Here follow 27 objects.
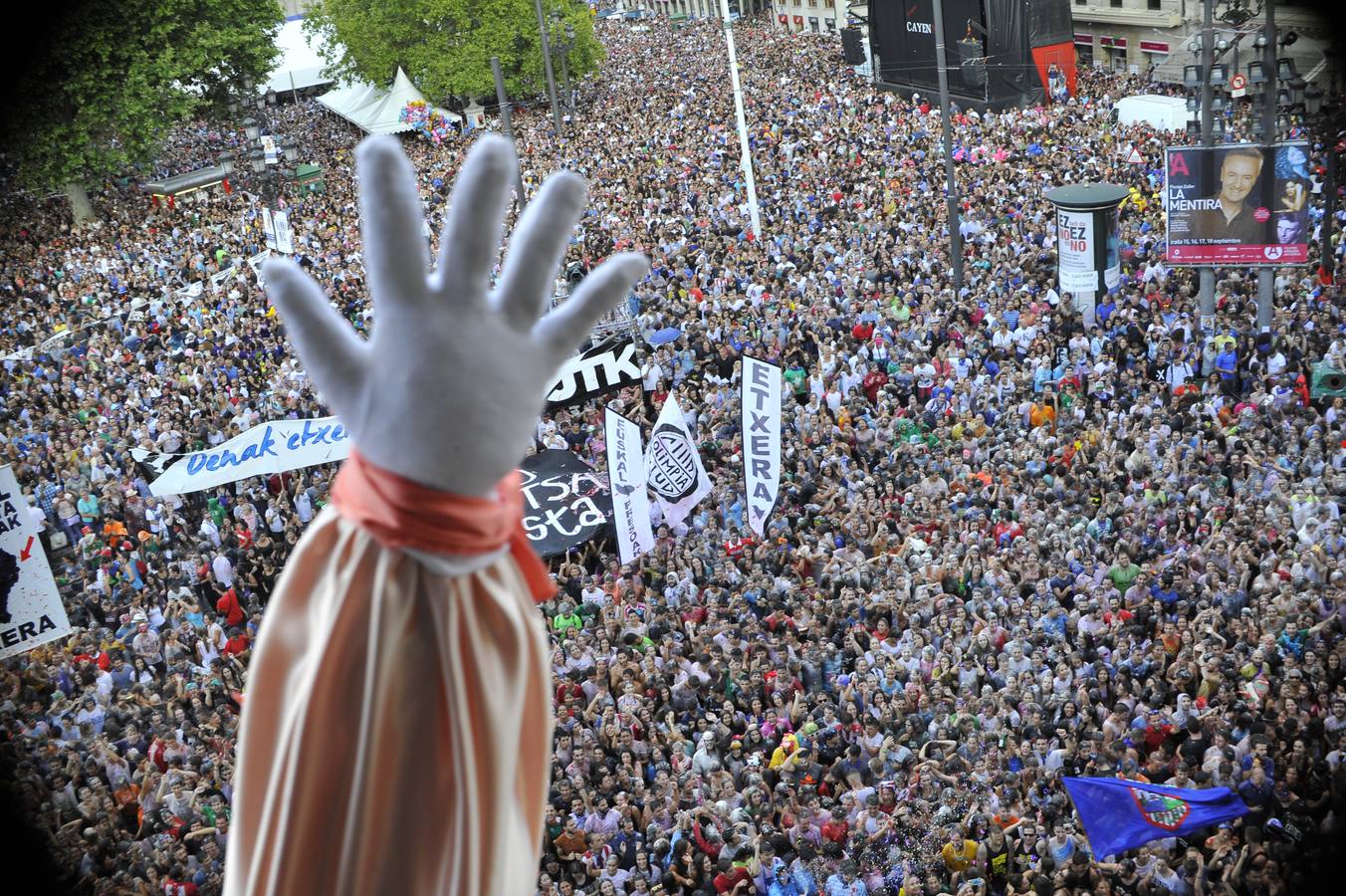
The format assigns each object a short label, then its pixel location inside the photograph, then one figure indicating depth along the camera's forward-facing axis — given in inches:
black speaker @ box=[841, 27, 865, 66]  1804.6
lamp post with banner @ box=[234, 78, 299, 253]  1023.0
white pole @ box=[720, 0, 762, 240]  1008.9
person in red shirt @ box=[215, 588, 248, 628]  578.9
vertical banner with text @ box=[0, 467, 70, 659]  414.0
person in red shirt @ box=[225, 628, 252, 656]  538.6
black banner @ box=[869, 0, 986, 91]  1471.5
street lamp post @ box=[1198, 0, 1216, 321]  700.0
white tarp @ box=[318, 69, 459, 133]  1753.2
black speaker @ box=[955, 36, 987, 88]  1365.7
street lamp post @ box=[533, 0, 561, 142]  1384.1
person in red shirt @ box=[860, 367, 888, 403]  698.8
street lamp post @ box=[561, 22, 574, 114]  1513.3
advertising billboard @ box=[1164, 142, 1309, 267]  689.6
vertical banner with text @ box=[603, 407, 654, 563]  526.9
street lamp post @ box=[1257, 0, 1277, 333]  686.5
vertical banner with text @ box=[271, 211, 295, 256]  1011.9
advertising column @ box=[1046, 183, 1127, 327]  764.0
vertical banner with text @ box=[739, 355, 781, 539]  527.2
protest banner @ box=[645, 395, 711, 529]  550.6
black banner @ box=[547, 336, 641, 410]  639.8
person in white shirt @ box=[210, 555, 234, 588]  601.0
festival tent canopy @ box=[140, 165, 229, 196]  1588.3
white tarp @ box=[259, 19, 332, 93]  2247.8
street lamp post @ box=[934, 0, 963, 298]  840.3
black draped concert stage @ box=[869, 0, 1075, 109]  1380.4
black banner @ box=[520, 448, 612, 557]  571.8
